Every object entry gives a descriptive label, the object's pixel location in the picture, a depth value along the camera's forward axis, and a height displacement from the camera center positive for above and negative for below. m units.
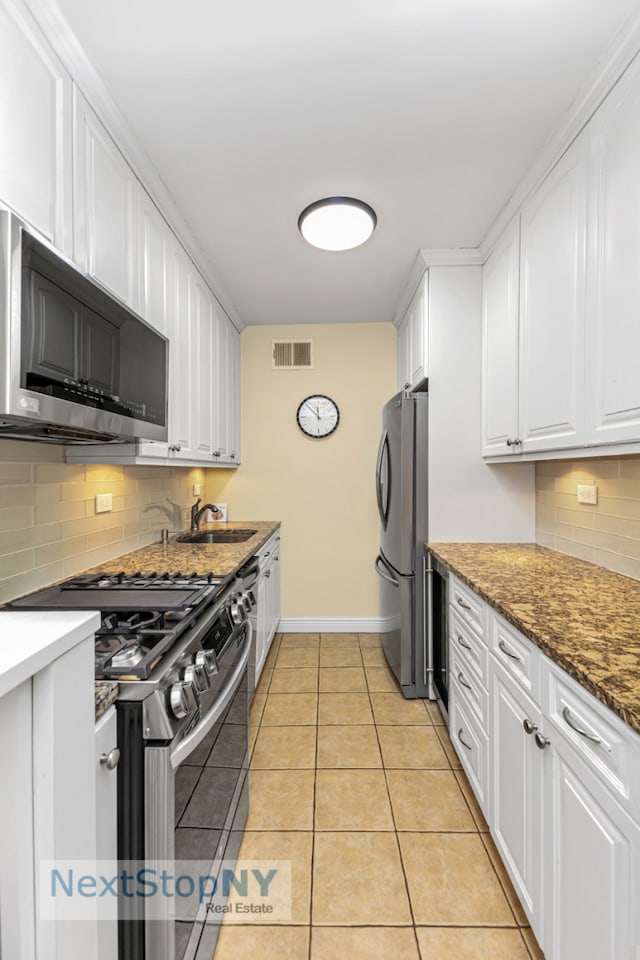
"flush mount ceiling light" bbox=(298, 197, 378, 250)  2.08 +1.20
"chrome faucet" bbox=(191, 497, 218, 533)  3.26 -0.24
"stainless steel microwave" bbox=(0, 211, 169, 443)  0.91 +0.31
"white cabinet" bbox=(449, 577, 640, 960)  0.83 -0.71
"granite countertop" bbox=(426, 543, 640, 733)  0.94 -0.37
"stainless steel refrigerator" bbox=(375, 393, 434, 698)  2.63 -0.34
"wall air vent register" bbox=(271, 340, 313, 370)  3.81 +1.04
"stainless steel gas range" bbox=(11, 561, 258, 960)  0.93 -0.57
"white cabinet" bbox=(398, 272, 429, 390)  2.70 +0.93
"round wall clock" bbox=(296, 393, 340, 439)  3.80 +0.54
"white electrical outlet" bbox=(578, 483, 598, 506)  2.05 -0.05
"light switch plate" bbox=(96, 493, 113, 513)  2.04 -0.10
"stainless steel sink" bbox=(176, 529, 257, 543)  3.11 -0.37
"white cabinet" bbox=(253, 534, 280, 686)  2.81 -0.79
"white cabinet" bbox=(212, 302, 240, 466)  3.07 +0.64
